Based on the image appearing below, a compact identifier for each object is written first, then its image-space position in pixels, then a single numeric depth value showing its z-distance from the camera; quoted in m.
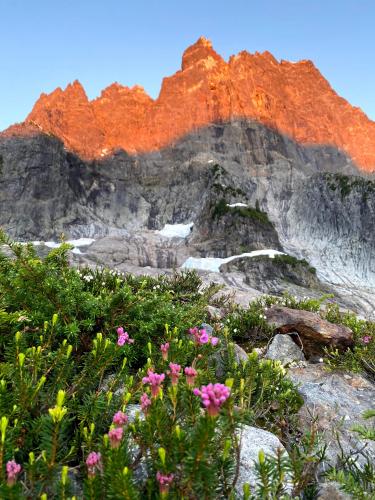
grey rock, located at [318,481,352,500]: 2.66
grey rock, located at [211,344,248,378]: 4.58
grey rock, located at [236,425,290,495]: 2.74
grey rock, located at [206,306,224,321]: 8.02
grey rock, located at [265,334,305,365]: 6.71
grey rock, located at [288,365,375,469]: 3.96
